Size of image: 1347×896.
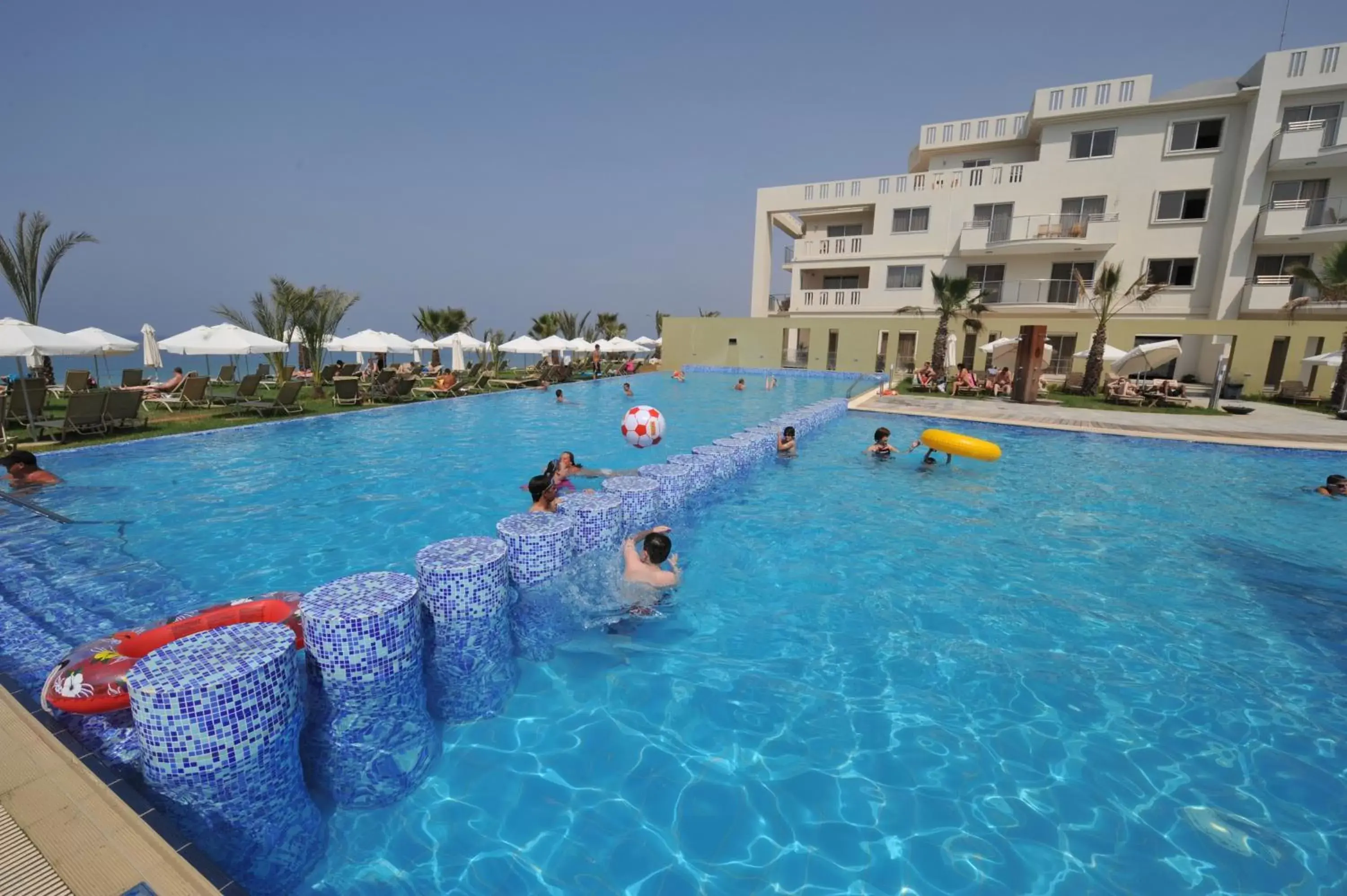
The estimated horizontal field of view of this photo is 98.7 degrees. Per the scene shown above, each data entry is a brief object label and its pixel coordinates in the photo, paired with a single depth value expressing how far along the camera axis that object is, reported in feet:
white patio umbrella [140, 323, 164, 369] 62.85
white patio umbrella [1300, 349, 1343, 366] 59.26
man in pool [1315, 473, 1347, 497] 29.60
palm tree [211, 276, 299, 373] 57.25
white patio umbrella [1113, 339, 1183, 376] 61.21
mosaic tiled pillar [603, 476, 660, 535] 20.62
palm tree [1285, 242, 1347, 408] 55.06
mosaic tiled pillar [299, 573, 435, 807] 10.42
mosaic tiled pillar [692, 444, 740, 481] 29.45
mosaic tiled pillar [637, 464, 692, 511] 23.77
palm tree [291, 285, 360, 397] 56.90
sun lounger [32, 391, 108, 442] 33.78
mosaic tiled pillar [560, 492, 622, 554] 18.33
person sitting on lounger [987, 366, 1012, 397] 68.18
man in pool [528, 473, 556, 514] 20.01
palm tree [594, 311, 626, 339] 153.17
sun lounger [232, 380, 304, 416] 45.19
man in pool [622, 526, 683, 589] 16.26
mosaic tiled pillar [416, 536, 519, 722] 12.73
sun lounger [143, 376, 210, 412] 47.75
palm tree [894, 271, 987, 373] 75.36
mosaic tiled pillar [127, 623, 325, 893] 8.20
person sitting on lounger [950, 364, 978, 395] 67.46
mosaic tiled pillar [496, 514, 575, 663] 15.15
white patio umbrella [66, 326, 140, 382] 45.68
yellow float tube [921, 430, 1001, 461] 31.73
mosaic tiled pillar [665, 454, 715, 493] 26.84
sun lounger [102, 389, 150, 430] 35.05
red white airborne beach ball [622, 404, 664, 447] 30.76
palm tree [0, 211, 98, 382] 50.31
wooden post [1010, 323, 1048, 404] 60.23
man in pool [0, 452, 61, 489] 24.72
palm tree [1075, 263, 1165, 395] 63.72
